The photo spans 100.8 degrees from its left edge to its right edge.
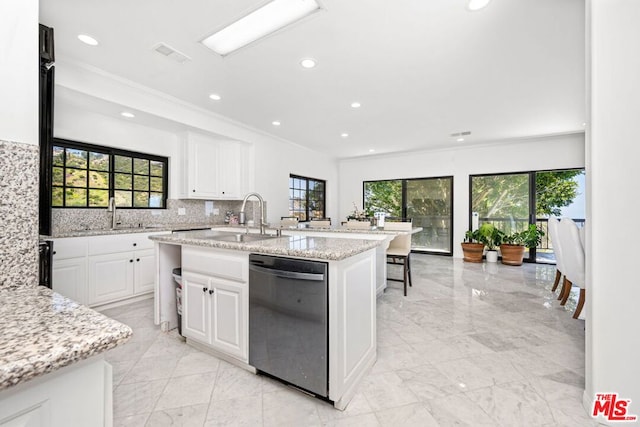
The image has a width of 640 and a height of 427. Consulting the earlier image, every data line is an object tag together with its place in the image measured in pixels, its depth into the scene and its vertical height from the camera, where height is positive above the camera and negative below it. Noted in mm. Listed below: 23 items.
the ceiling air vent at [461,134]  4895 +1493
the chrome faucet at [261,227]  2352 -133
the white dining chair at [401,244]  3471 -451
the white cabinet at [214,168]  4023 +726
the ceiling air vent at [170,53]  2373 +1482
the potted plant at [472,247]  5527 -733
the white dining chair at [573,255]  2484 -411
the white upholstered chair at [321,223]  5064 -216
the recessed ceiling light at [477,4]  1827 +1462
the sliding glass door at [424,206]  6273 +175
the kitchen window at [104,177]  3141 +464
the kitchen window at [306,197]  5961 +365
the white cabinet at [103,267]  2633 -604
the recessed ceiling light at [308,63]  2564 +1478
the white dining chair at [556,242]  2988 -335
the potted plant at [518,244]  5172 -611
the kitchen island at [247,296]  1455 -552
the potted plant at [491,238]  5441 -524
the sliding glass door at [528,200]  5176 +274
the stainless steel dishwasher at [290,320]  1462 -636
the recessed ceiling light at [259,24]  1932 +1506
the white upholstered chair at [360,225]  3680 -180
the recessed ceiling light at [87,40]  2227 +1479
